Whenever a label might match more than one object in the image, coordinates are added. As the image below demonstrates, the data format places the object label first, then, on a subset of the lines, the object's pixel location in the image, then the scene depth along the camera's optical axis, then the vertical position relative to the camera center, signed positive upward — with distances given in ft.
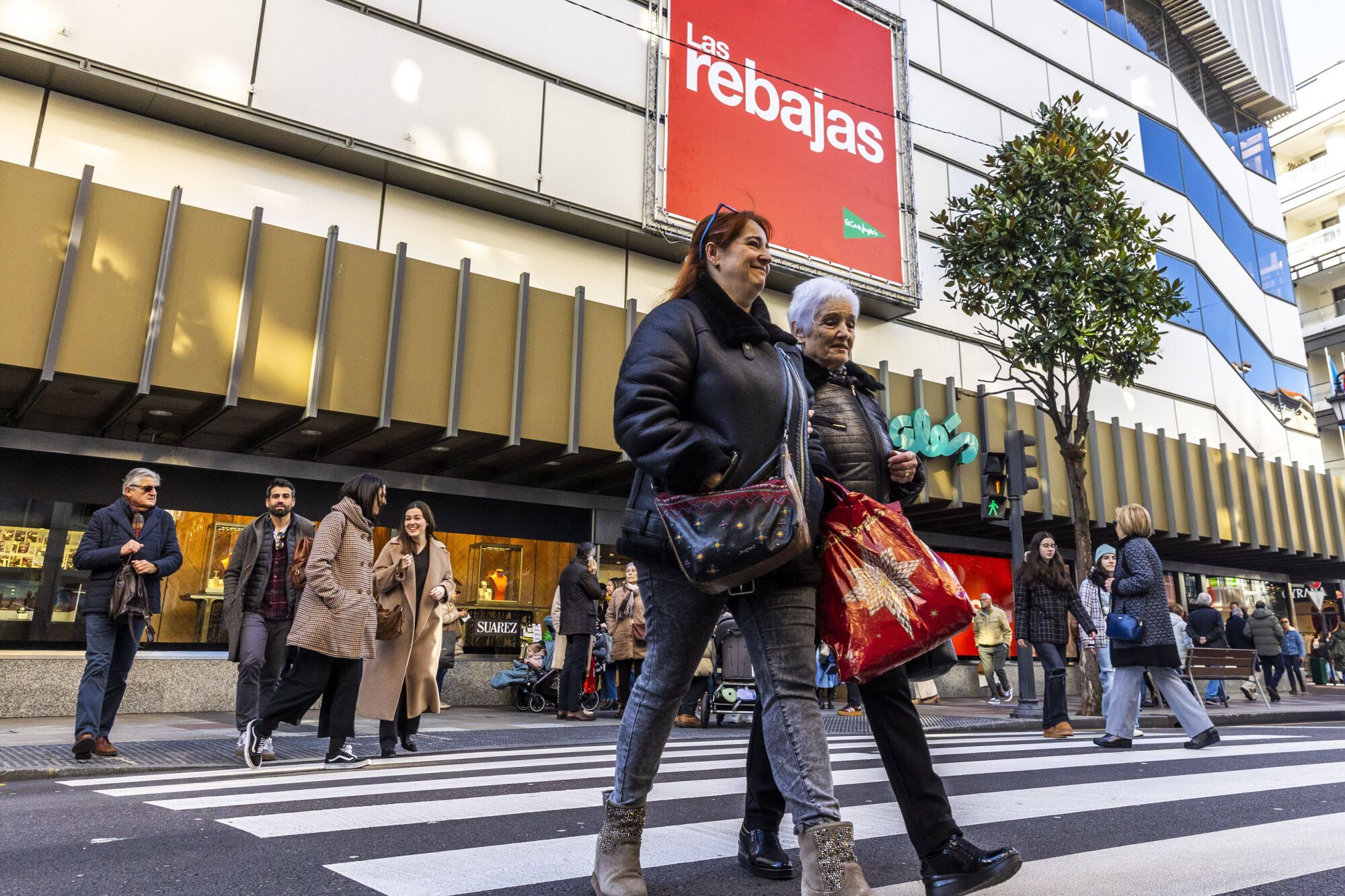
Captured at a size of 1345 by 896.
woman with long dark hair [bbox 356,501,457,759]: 21.57 +0.51
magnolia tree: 43.68 +18.62
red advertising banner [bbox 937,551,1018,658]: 63.67 +5.83
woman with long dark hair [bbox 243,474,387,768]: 19.62 +0.46
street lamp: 55.47 +15.91
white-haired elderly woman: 8.39 -0.32
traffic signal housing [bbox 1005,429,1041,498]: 41.70 +8.78
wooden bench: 42.27 +0.16
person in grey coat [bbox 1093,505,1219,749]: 24.22 +0.48
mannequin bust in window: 46.65 +3.53
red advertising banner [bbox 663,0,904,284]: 51.39 +30.63
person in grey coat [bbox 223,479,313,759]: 22.97 +1.28
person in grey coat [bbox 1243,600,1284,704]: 58.85 +1.87
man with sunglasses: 21.08 +1.57
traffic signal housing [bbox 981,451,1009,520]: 41.88 +7.77
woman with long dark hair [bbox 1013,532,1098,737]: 30.01 +1.60
